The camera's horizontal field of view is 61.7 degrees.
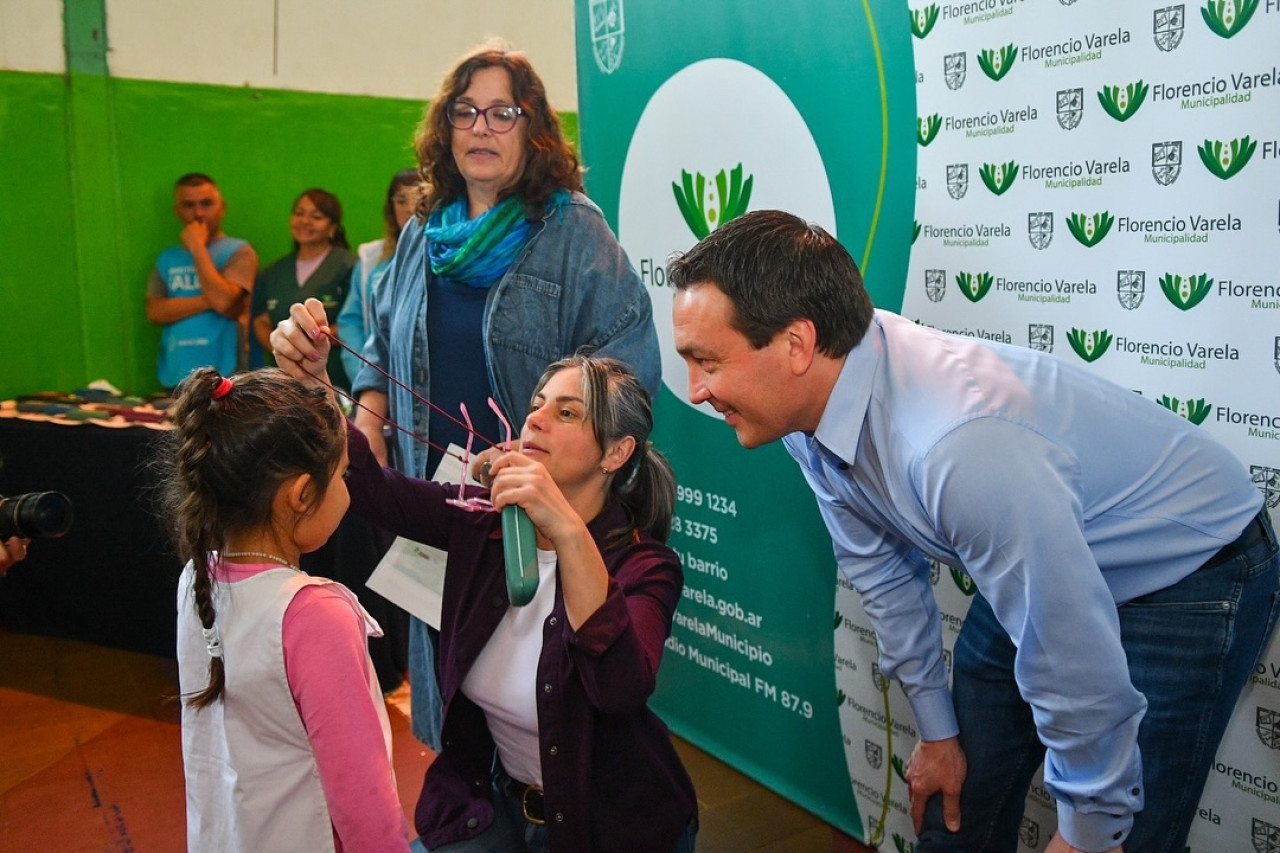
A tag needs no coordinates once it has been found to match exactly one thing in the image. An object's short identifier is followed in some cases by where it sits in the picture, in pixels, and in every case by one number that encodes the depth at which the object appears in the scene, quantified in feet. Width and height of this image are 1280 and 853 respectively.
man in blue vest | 18.45
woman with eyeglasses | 7.45
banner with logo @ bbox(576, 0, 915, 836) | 8.60
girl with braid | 4.69
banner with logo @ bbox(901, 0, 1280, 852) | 6.11
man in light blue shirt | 4.90
